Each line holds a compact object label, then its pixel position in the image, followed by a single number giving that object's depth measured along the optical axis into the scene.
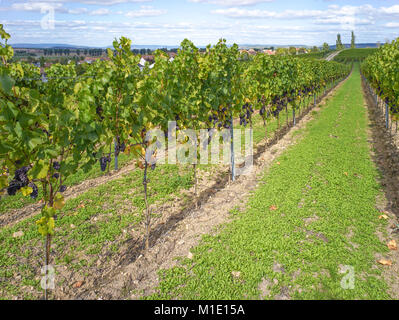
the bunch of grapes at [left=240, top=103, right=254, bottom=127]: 10.21
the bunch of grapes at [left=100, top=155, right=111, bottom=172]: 4.90
